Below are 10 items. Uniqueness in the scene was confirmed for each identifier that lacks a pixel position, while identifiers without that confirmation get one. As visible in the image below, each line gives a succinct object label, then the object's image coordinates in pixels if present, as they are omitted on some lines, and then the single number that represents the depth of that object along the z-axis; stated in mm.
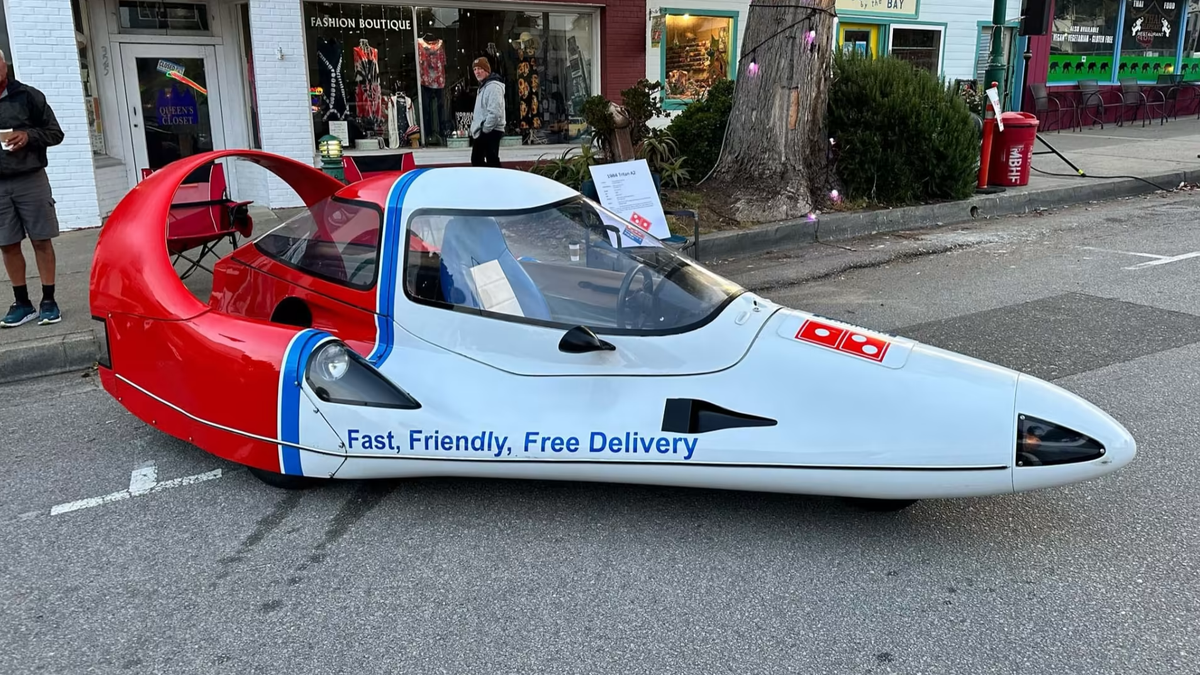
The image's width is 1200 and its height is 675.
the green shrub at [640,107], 9898
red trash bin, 11898
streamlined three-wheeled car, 3115
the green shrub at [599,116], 9586
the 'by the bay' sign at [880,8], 15891
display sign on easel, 7265
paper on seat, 3562
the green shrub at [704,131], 10547
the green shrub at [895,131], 10117
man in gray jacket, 10039
